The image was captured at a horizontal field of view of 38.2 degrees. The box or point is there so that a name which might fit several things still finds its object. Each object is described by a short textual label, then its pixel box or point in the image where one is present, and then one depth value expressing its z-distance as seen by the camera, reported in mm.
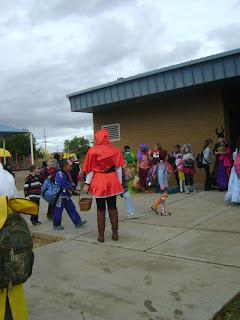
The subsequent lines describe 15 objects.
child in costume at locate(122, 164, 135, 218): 7031
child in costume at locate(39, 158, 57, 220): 6652
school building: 8944
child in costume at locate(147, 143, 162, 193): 9516
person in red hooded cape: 5457
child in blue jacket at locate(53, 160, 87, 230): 6332
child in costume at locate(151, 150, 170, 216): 7014
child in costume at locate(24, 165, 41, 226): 6936
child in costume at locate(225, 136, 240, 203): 7108
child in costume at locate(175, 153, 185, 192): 9317
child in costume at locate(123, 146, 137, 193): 9952
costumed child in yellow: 2596
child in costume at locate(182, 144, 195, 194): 9175
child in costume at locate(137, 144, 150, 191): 10200
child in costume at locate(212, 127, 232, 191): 8950
